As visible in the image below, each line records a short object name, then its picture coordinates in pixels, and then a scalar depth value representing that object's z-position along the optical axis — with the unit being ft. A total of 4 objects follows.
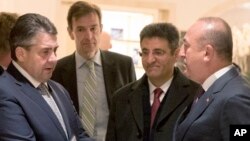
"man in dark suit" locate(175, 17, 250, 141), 6.37
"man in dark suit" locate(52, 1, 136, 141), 8.59
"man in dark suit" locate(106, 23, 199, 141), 7.76
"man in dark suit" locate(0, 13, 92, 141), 6.39
